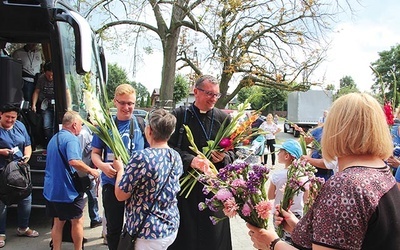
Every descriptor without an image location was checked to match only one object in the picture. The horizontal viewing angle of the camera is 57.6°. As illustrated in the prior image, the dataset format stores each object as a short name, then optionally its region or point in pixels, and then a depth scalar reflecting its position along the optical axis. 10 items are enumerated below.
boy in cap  3.69
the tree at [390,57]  47.91
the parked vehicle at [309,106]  30.64
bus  4.36
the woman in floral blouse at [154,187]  2.70
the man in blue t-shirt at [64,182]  4.14
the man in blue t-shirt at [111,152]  3.52
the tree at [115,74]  61.53
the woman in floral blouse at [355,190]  1.34
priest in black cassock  3.57
